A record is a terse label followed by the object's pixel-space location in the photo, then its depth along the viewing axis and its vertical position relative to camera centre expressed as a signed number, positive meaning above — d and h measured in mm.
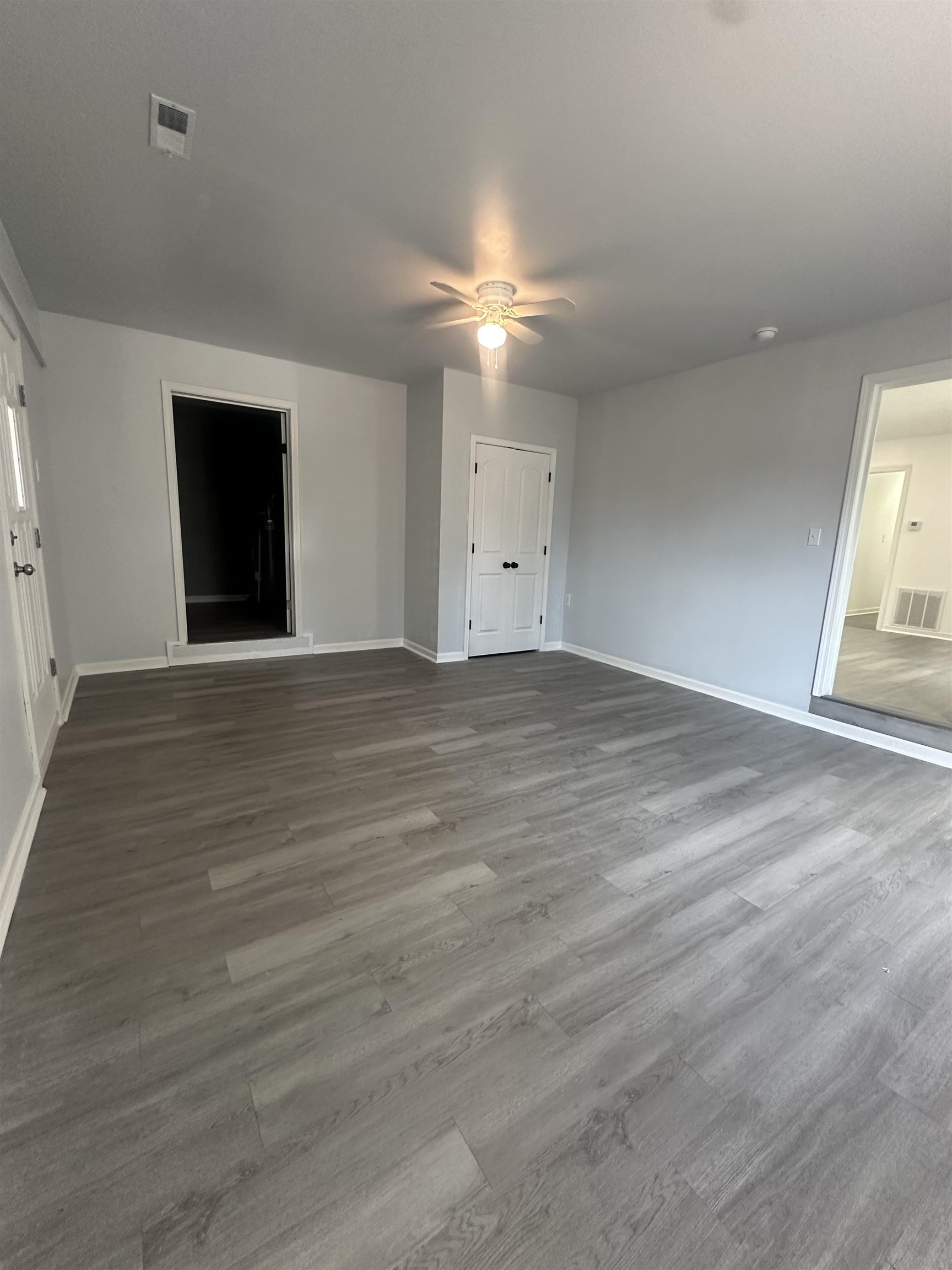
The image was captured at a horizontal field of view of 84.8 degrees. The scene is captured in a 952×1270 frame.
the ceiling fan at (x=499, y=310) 2914 +1288
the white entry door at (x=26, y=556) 2459 -189
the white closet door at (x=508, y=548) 5188 -121
